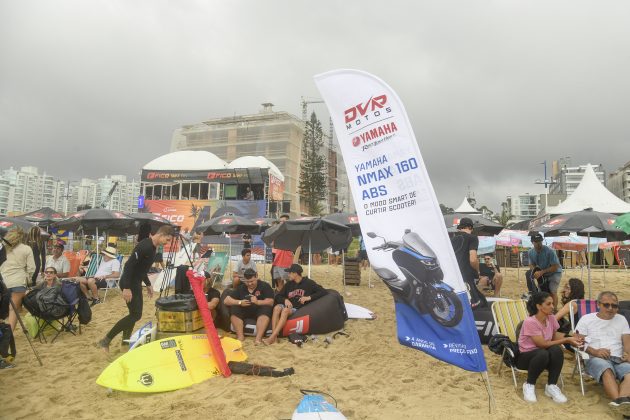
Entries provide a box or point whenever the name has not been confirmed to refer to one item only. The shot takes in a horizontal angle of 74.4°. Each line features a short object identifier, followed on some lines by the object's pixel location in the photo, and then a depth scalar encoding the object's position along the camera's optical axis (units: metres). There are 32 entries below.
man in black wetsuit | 5.29
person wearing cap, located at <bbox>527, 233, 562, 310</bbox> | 7.36
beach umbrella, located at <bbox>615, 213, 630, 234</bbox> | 7.11
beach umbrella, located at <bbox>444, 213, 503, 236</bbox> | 10.40
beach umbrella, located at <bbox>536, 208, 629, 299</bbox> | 7.88
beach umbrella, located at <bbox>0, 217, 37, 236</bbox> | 8.99
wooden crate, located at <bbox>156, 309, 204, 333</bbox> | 5.60
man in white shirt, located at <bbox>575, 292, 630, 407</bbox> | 3.96
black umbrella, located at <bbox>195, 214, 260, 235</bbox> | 12.14
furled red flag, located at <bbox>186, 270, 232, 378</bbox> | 4.63
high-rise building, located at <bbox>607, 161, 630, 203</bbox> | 104.69
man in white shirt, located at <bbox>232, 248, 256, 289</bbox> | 7.98
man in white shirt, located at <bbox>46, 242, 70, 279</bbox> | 9.31
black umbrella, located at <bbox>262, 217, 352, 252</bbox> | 8.55
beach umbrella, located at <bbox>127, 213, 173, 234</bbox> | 12.44
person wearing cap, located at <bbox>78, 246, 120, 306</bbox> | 9.69
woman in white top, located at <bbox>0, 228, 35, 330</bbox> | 5.53
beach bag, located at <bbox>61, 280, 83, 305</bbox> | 6.33
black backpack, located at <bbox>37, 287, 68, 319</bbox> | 6.07
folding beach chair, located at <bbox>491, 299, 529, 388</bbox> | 5.14
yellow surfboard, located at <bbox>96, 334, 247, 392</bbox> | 4.18
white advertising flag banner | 3.40
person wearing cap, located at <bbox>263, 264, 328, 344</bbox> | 6.58
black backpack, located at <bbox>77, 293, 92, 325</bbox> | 6.56
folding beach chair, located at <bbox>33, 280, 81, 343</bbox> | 6.12
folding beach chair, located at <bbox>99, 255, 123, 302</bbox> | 9.67
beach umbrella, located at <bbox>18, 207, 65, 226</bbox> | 15.94
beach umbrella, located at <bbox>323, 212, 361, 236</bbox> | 10.71
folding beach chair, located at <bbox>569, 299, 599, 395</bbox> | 4.94
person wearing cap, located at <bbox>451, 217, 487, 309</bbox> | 5.73
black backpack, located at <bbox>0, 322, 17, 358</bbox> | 4.58
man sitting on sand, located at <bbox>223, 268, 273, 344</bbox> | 6.16
